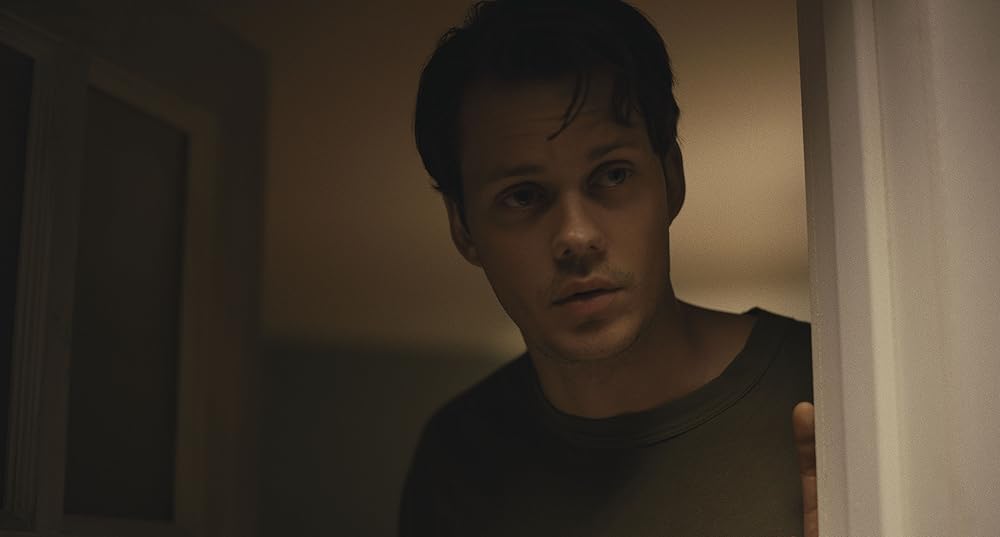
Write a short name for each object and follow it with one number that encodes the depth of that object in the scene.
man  1.47
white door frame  1.13
